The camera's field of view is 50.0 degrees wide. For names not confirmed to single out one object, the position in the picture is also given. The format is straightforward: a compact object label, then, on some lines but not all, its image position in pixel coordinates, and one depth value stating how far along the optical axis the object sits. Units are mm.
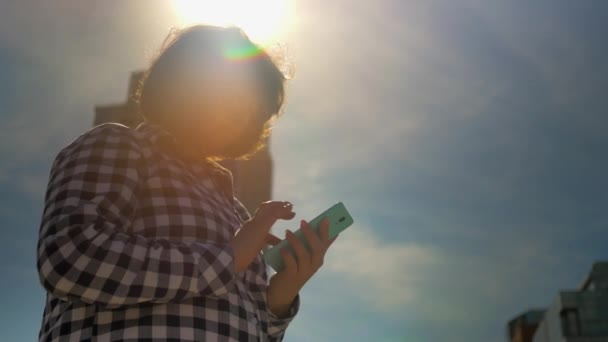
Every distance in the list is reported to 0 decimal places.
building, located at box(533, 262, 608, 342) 79812
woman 1625
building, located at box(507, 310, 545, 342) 115062
